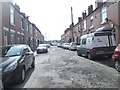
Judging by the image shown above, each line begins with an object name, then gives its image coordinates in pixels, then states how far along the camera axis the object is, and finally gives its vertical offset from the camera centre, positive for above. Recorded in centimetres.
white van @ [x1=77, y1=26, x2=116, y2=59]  720 +0
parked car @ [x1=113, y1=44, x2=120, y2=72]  477 -76
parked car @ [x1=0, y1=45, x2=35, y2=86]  329 -74
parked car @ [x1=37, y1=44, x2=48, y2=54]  1453 -76
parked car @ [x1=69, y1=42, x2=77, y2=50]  1642 -33
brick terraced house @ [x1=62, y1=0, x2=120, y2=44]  957 +354
